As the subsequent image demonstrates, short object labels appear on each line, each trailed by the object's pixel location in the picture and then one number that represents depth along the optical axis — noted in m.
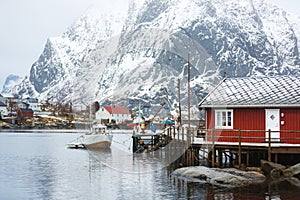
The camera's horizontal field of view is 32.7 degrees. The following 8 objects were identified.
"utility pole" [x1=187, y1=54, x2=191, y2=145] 37.38
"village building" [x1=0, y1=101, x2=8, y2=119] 194.06
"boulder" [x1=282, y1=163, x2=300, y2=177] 33.28
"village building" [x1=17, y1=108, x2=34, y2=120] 189.38
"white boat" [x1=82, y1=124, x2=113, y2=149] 68.62
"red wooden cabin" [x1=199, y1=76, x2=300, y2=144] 34.81
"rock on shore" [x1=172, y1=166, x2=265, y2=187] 30.62
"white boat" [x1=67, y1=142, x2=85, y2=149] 72.88
